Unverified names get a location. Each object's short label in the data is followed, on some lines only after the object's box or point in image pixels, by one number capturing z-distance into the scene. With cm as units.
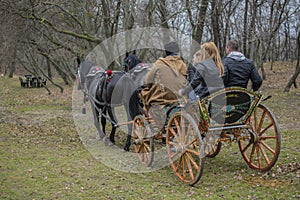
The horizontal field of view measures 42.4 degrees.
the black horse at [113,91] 794
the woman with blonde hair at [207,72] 554
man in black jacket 574
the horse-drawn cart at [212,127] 541
